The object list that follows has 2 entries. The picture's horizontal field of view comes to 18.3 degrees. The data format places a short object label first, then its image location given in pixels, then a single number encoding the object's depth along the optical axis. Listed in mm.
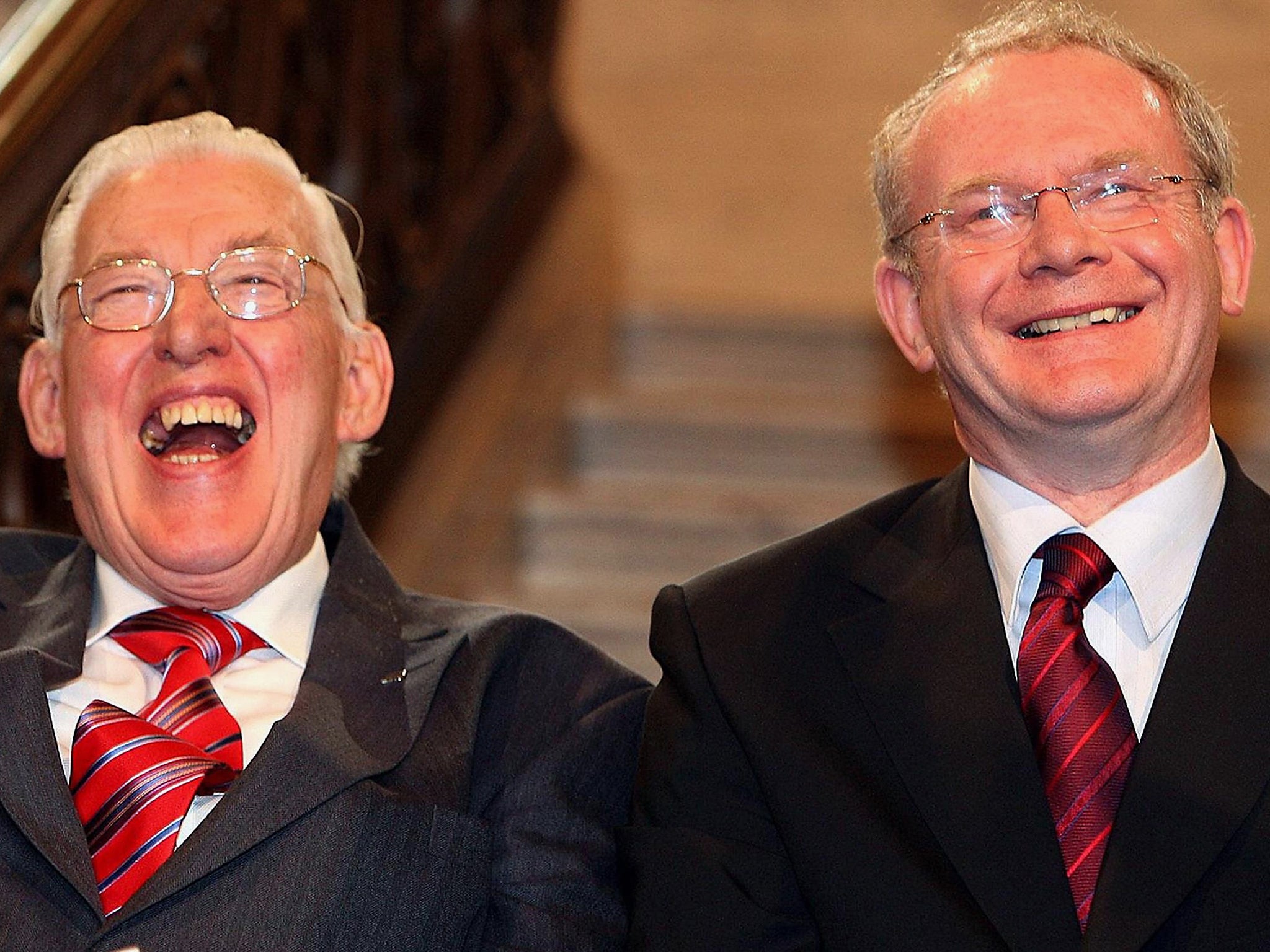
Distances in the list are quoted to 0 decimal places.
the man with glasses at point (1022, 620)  1833
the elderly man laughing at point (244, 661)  1878
